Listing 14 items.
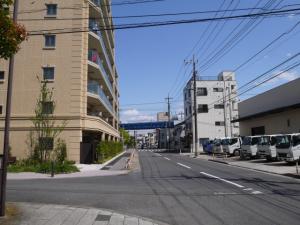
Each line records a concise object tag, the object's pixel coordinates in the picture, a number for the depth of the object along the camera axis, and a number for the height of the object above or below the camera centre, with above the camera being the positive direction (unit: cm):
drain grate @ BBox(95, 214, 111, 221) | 587 -190
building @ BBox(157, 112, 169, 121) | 10408 +972
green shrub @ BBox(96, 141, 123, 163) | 2169 -114
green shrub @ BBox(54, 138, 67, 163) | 1949 -91
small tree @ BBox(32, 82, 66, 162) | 1911 +105
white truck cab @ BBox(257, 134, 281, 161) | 1924 -66
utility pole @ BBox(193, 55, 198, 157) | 3202 +352
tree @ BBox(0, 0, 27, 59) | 505 +217
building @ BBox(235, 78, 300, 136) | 2351 +274
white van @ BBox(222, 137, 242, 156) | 2745 -81
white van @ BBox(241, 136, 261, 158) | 2185 -66
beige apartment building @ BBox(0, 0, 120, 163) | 2044 +560
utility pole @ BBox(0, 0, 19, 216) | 588 +1
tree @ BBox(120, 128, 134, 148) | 7597 +54
